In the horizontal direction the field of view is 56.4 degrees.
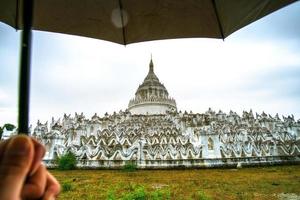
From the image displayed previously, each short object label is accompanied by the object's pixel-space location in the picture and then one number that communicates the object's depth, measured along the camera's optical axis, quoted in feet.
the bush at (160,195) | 20.67
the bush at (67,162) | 49.49
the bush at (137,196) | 20.04
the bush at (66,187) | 26.45
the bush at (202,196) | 20.93
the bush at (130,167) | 46.83
